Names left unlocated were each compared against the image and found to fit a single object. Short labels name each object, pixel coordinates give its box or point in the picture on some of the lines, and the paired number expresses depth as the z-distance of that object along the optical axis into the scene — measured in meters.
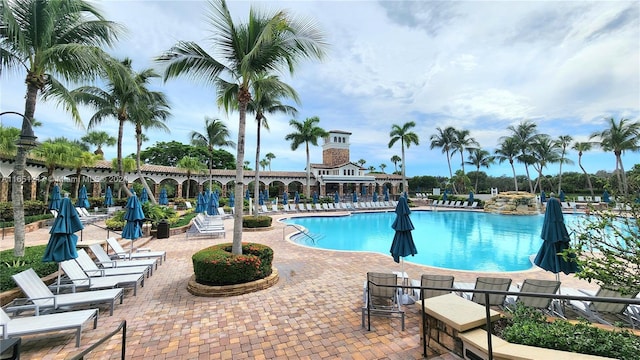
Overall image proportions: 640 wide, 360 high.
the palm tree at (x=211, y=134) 26.27
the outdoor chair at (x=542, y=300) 4.69
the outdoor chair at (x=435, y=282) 5.05
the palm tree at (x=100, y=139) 34.62
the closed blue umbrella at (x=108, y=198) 18.83
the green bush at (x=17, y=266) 5.02
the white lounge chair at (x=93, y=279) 5.52
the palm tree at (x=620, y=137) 27.22
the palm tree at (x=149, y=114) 16.41
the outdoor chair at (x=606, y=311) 4.50
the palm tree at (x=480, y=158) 44.12
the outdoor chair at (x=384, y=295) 4.91
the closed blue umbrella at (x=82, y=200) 17.03
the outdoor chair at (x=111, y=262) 6.80
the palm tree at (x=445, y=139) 40.09
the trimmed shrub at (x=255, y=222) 15.27
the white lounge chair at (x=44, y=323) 3.54
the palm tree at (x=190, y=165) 28.33
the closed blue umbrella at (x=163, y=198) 21.86
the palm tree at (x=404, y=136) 30.77
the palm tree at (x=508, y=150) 38.62
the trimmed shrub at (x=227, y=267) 5.96
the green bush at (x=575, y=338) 2.79
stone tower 42.97
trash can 12.31
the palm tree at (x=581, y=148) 34.57
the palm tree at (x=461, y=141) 39.72
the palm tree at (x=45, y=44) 6.03
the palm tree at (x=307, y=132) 30.06
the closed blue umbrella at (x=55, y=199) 12.67
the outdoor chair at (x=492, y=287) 4.85
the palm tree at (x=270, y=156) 61.22
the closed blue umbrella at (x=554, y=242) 5.13
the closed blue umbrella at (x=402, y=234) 6.24
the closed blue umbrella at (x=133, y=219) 7.68
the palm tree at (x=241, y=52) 6.29
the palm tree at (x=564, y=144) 36.59
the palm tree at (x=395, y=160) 68.49
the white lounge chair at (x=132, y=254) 7.86
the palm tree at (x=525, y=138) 37.56
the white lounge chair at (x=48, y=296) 4.46
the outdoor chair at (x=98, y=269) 6.18
